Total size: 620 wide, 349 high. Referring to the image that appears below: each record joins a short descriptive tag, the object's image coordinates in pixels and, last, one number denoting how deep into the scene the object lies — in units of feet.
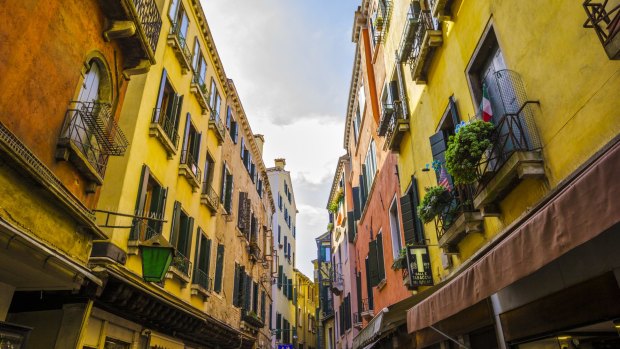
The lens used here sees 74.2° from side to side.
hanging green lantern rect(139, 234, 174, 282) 26.48
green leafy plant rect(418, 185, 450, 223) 24.82
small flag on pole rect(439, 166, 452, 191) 25.36
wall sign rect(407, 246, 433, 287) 29.76
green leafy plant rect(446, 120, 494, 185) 17.95
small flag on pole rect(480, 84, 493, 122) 20.24
